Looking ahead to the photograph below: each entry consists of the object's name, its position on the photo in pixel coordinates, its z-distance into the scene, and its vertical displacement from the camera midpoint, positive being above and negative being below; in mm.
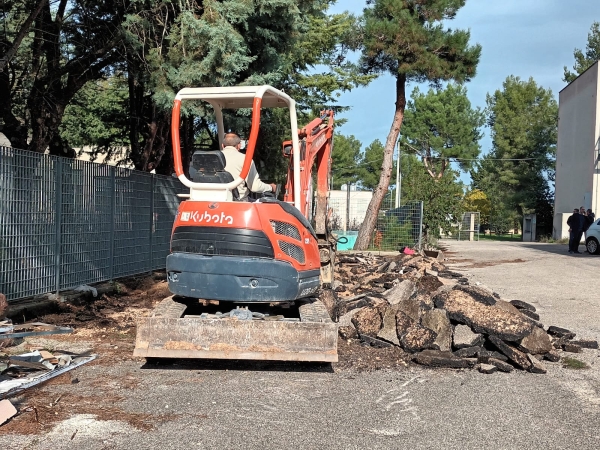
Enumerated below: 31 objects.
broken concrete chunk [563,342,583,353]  8562 -1734
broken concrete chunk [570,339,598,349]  8828 -1723
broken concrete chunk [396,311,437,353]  8031 -1523
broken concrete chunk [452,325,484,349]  8008 -1536
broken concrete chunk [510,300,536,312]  11070 -1532
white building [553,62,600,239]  37938 +4379
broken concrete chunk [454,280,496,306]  9511 -1204
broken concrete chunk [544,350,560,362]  8047 -1737
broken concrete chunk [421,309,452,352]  8148 -1433
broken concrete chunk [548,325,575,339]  9047 -1626
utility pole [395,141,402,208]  31852 +1145
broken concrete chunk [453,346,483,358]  7820 -1649
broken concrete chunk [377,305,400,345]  8312 -1498
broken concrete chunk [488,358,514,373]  7473 -1727
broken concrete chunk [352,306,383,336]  8625 -1456
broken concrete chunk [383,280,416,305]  10695 -1343
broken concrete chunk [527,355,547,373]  7469 -1731
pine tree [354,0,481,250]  25297 +6732
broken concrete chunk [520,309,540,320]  10453 -1597
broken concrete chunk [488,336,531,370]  7562 -1623
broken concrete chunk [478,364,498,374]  7371 -1741
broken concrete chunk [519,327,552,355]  8031 -1567
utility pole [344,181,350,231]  27375 +192
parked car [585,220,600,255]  25750 -867
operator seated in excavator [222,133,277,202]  7469 +484
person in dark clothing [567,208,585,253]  26938 -540
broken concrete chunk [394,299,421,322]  8695 -1285
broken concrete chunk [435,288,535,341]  7941 -1307
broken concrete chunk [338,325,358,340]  8664 -1605
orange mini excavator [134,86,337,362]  6656 -641
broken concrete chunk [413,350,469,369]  7539 -1700
